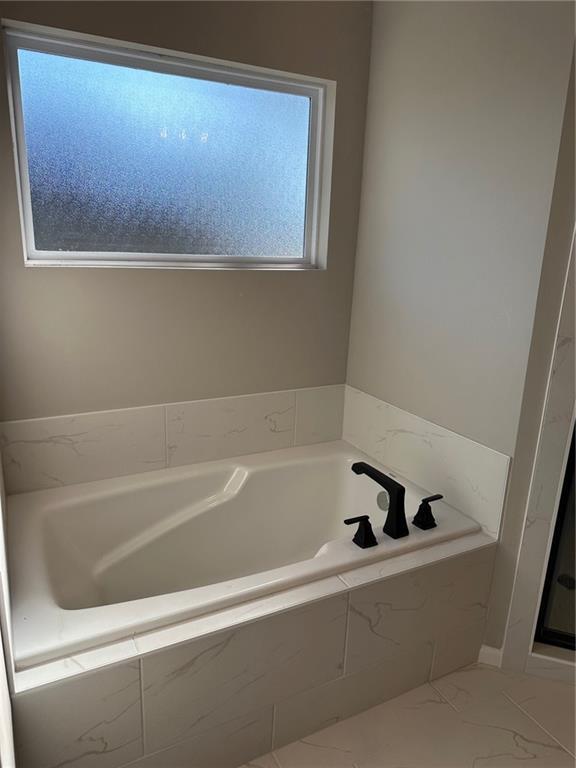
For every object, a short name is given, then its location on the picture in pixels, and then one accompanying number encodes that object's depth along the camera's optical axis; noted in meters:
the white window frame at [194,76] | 1.68
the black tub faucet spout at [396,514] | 1.74
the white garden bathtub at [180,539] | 1.38
